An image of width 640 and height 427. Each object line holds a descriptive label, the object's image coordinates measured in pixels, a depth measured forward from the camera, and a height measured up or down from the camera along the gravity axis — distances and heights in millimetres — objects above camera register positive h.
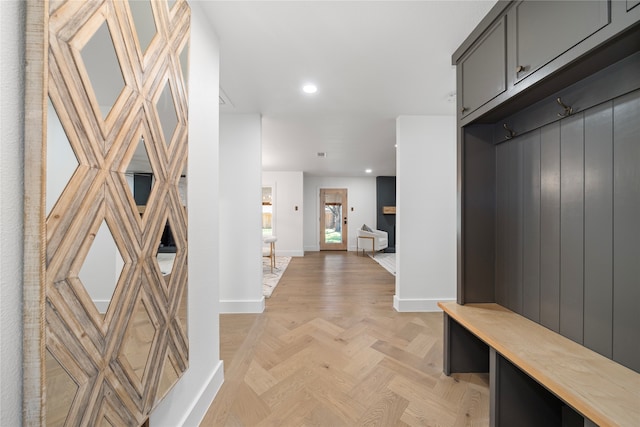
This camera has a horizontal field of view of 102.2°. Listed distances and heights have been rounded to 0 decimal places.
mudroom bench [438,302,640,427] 883 -634
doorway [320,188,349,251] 8484 -200
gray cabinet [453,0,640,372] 1038 +240
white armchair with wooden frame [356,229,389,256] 7367 -802
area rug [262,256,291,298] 4056 -1196
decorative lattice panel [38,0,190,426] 646 -3
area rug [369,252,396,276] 5599 -1190
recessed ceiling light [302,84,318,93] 2400 +1180
